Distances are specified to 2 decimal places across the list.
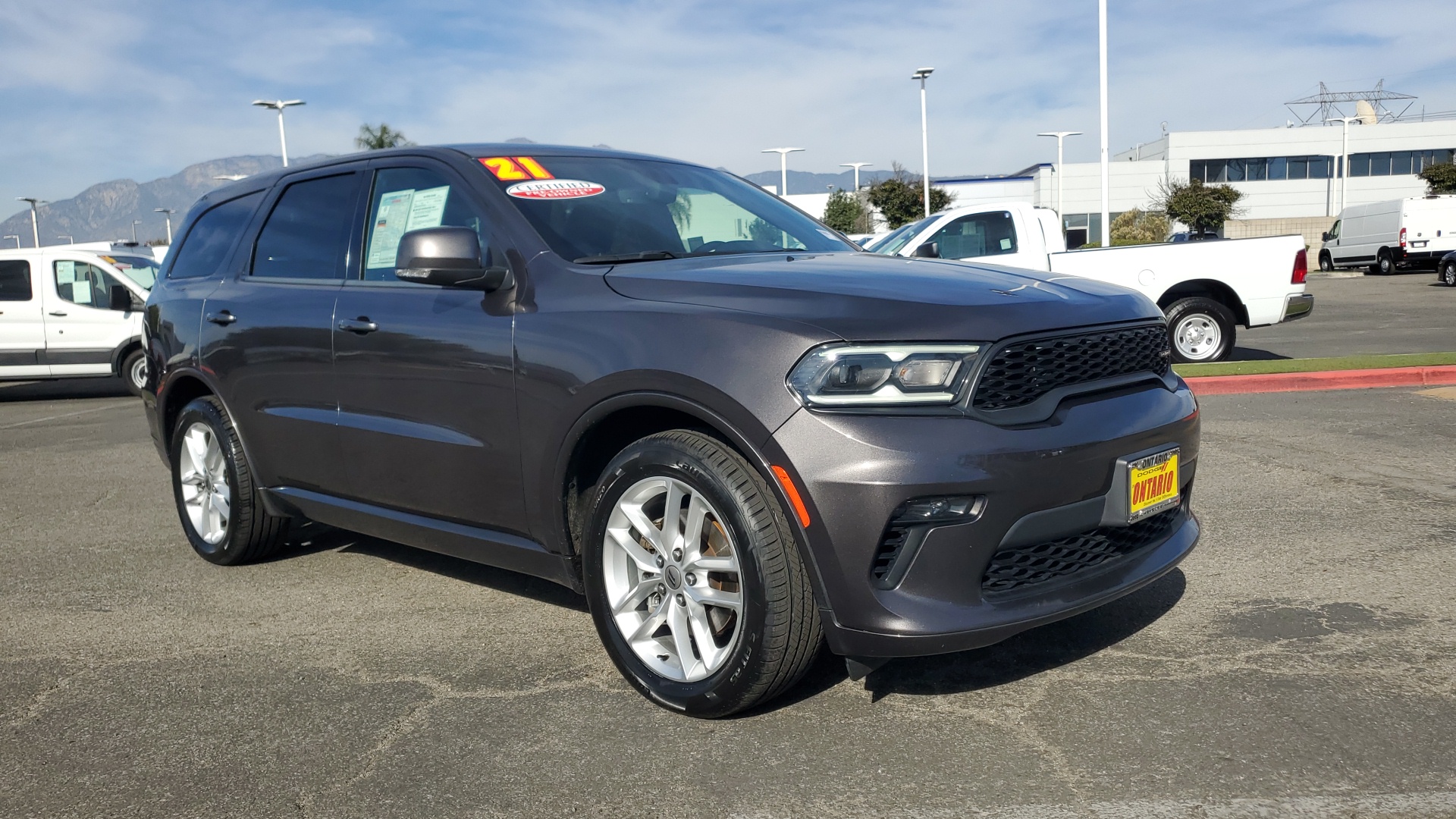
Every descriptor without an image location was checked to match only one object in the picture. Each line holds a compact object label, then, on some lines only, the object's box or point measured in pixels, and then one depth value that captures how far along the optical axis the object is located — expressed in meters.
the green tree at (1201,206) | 51.31
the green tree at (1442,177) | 47.28
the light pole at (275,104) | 41.66
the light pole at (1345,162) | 57.84
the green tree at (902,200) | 57.59
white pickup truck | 11.84
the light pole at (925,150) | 53.88
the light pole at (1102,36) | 24.83
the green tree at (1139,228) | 50.59
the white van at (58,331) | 13.73
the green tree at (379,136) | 58.47
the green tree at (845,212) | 63.16
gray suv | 2.80
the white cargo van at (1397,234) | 29.30
